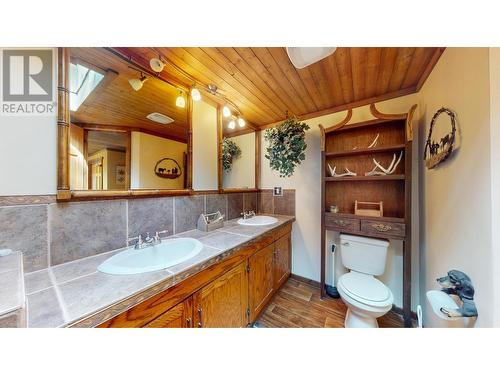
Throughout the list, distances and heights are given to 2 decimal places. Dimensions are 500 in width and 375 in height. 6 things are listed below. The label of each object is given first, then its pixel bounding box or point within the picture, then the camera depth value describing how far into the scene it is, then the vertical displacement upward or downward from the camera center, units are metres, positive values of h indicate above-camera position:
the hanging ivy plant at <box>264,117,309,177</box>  1.70 +0.47
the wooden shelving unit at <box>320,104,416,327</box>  1.33 +0.05
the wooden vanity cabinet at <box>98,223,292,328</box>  0.65 -0.61
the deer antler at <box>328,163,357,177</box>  1.61 +0.16
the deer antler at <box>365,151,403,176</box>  1.46 +0.18
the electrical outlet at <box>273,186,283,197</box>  2.16 -0.05
